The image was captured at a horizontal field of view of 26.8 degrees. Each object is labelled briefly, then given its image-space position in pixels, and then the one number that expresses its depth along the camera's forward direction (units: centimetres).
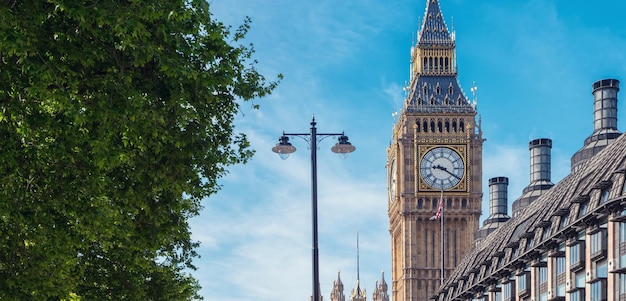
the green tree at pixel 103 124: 2441
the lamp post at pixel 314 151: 3297
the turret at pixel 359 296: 19312
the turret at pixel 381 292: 18761
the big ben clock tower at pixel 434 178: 16562
